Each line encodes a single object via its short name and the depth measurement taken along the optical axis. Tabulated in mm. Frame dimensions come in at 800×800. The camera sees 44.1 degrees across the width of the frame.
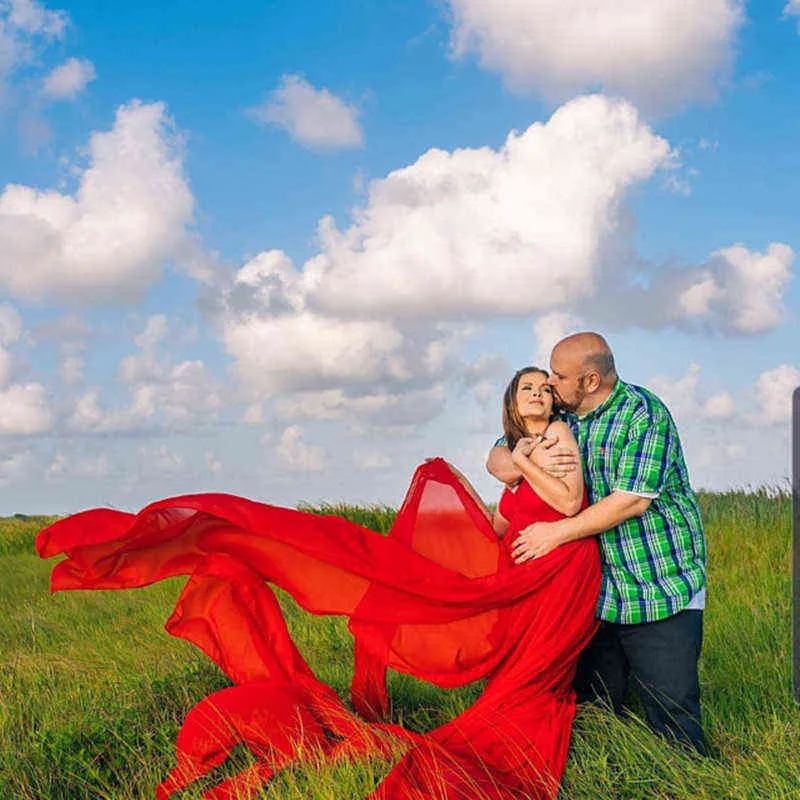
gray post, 3852
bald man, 5238
